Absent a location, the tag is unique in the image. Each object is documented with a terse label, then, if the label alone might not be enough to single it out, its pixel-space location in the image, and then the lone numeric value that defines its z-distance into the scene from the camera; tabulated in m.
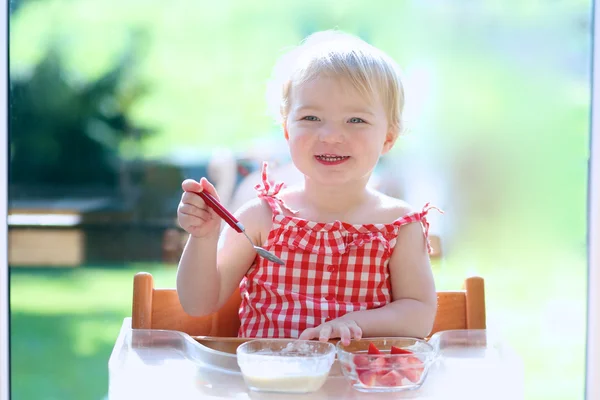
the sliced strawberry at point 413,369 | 1.39
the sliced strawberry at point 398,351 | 1.41
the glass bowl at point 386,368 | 1.39
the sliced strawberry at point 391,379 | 1.39
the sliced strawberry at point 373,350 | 1.41
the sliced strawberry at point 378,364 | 1.39
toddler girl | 1.55
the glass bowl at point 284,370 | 1.39
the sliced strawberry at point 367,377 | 1.39
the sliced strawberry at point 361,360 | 1.39
